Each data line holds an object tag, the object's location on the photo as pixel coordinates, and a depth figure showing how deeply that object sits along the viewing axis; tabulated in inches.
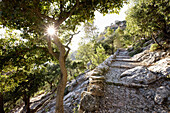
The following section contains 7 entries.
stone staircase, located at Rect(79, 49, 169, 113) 105.3
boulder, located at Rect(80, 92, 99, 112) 105.9
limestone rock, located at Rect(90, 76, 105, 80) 179.6
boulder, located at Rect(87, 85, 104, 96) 128.3
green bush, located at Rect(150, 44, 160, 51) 354.0
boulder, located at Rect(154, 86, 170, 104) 107.1
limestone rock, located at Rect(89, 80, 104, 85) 159.5
